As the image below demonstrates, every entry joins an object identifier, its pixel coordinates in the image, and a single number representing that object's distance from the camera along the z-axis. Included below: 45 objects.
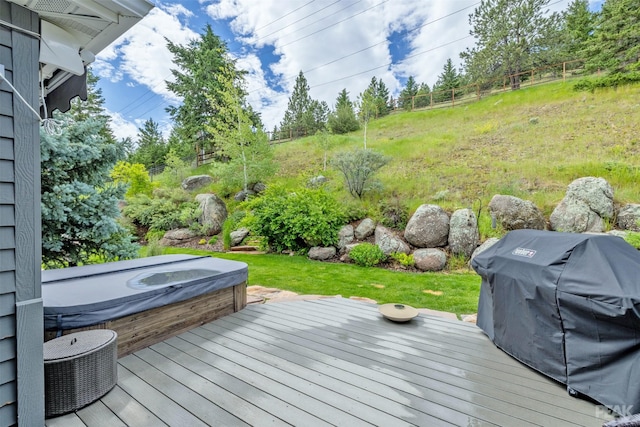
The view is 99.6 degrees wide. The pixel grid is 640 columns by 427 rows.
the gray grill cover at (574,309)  1.55
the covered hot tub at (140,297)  1.95
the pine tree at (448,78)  23.88
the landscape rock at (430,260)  5.77
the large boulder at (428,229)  6.26
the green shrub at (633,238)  4.53
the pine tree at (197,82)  15.62
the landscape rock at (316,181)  10.19
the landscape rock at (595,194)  5.70
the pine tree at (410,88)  27.58
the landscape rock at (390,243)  6.24
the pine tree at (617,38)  11.77
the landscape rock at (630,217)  5.36
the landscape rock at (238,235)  8.45
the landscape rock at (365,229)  6.94
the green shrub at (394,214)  6.96
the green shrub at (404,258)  5.93
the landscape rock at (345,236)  6.92
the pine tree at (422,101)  20.30
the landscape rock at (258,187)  11.92
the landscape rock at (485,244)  5.71
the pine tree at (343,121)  18.05
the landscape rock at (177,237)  9.54
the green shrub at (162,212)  10.15
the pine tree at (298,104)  27.14
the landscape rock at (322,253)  6.74
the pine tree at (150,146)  21.89
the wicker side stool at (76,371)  1.58
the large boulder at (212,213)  9.92
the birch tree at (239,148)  11.51
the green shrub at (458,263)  5.79
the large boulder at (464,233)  5.99
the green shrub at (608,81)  11.13
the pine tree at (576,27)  16.28
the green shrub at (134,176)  11.38
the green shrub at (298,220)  6.92
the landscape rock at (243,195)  11.49
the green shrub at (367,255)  6.09
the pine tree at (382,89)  30.16
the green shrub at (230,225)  8.27
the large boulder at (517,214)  6.01
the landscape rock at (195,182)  13.32
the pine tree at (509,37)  15.80
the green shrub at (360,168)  7.97
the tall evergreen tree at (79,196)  3.15
